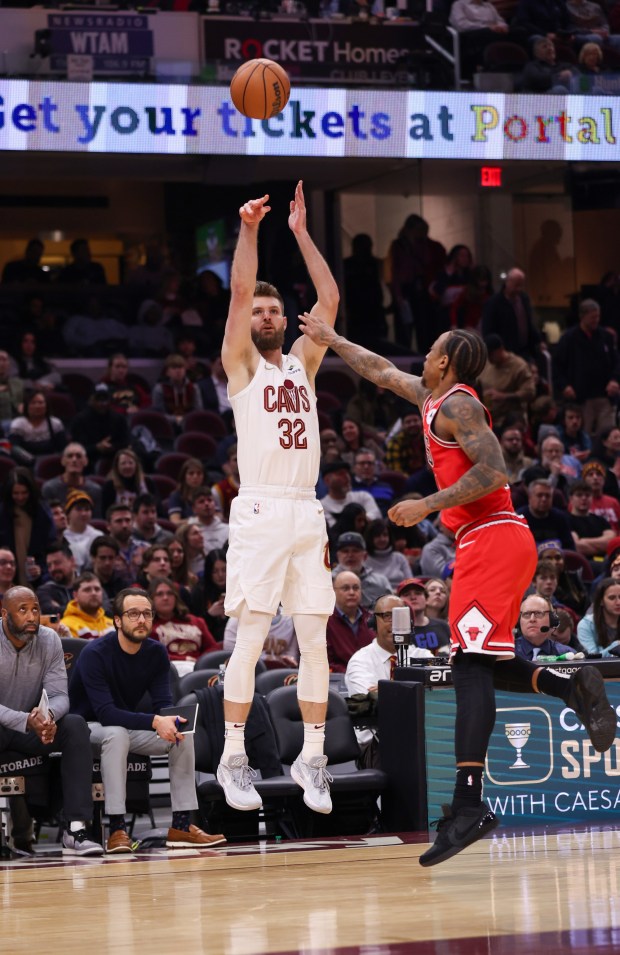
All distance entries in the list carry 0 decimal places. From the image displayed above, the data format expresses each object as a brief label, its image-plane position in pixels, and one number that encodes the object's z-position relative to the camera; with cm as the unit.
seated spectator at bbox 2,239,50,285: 2011
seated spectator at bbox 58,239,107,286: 2038
